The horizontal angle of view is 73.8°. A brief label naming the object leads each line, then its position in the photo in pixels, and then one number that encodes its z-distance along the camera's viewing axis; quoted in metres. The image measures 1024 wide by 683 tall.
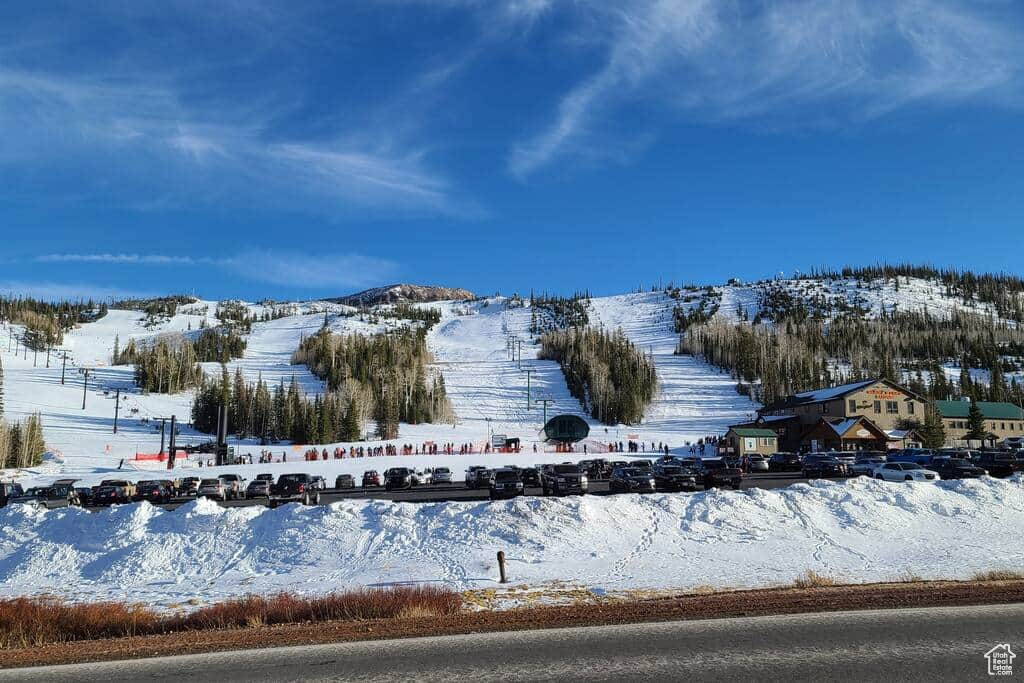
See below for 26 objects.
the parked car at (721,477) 37.41
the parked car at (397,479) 46.88
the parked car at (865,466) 46.78
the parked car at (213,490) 42.06
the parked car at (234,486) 44.06
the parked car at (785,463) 58.28
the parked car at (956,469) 41.53
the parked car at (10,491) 37.47
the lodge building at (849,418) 79.62
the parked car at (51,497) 39.44
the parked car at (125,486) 43.99
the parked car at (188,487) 47.51
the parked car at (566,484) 35.53
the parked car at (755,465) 55.99
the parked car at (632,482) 36.28
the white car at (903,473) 38.47
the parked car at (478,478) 45.41
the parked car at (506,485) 35.69
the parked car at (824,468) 47.44
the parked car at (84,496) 43.14
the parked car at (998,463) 43.78
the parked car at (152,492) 43.34
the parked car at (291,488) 40.33
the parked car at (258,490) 43.59
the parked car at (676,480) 36.22
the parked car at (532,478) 44.16
